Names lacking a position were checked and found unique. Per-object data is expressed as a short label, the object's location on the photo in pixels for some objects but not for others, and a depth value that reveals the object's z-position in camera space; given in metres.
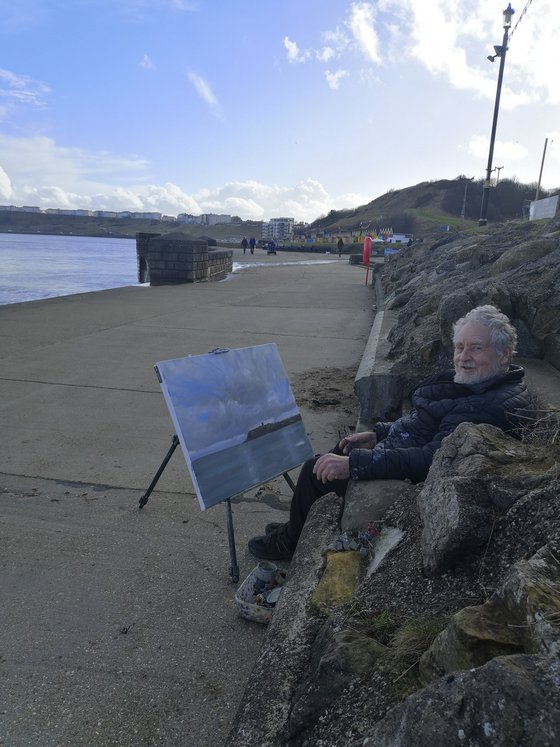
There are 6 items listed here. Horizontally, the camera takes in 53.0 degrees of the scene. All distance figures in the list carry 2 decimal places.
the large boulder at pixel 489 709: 1.03
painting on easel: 3.04
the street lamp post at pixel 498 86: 19.36
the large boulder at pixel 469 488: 1.87
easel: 2.95
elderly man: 2.70
